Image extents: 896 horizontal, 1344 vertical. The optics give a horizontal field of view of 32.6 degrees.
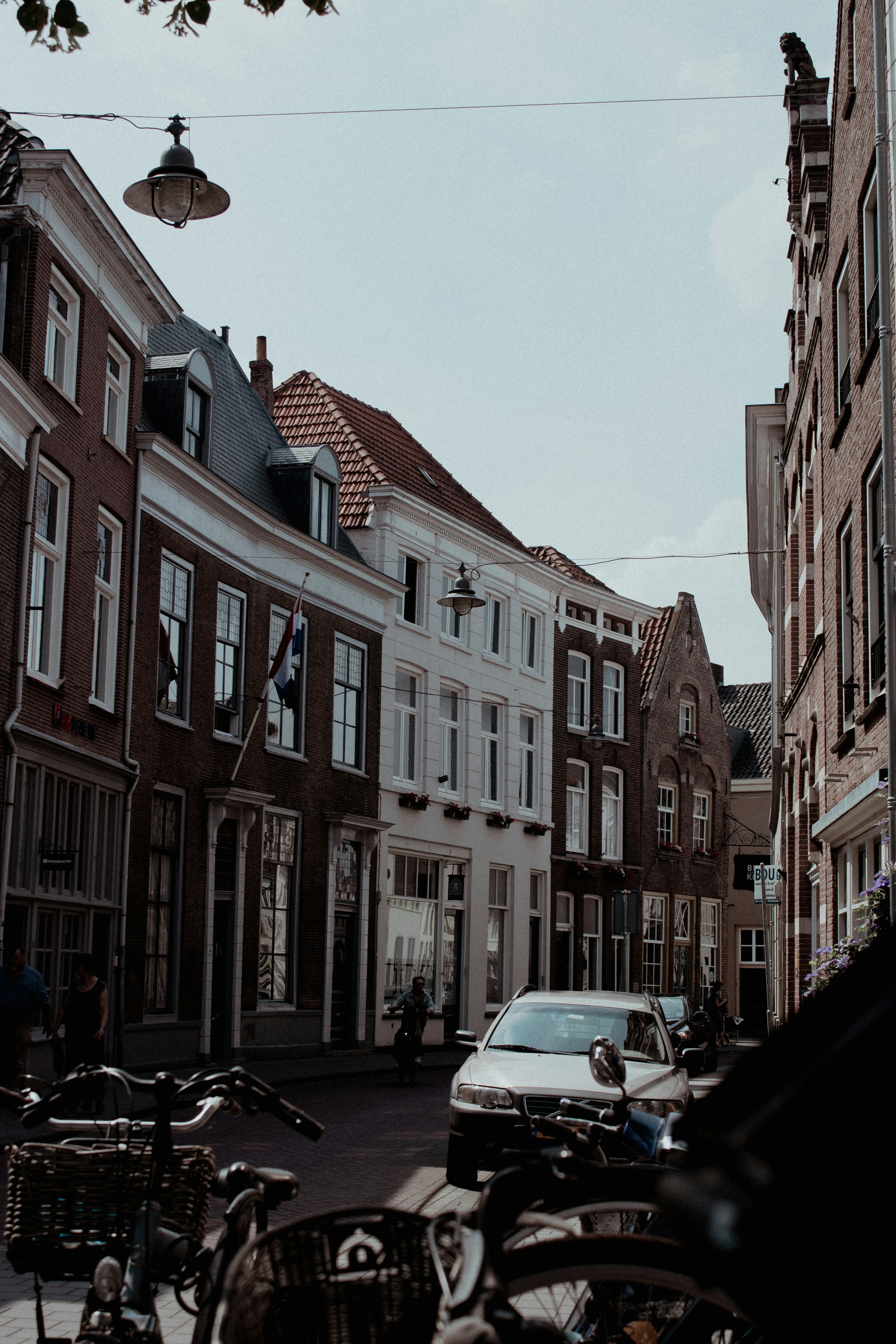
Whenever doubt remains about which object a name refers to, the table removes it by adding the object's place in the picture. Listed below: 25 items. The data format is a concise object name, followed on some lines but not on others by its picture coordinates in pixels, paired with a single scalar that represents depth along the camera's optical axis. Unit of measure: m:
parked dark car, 20.89
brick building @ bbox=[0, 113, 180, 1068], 17.38
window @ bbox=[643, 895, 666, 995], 42.12
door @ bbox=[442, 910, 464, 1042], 32.50
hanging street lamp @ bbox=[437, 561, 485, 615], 25.77
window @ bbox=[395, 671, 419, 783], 31.14
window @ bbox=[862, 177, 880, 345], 14.88
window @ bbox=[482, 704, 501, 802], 34.62
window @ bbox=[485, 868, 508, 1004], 34.34
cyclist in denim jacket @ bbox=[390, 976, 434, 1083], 22.03
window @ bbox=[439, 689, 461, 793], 32.91
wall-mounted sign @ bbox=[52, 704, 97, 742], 18.41
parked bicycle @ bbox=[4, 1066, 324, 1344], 3.99
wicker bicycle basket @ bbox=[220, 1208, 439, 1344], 2.71
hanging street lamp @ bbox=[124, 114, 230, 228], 13.08
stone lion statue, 25.50
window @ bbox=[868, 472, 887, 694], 14.58
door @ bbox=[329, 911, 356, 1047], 27.94
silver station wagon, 10.67
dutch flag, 22.47
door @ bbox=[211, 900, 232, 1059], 23.89
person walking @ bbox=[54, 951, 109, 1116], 14.82
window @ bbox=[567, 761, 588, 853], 38.56
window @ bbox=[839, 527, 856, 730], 16.69
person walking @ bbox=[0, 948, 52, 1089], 15.02
